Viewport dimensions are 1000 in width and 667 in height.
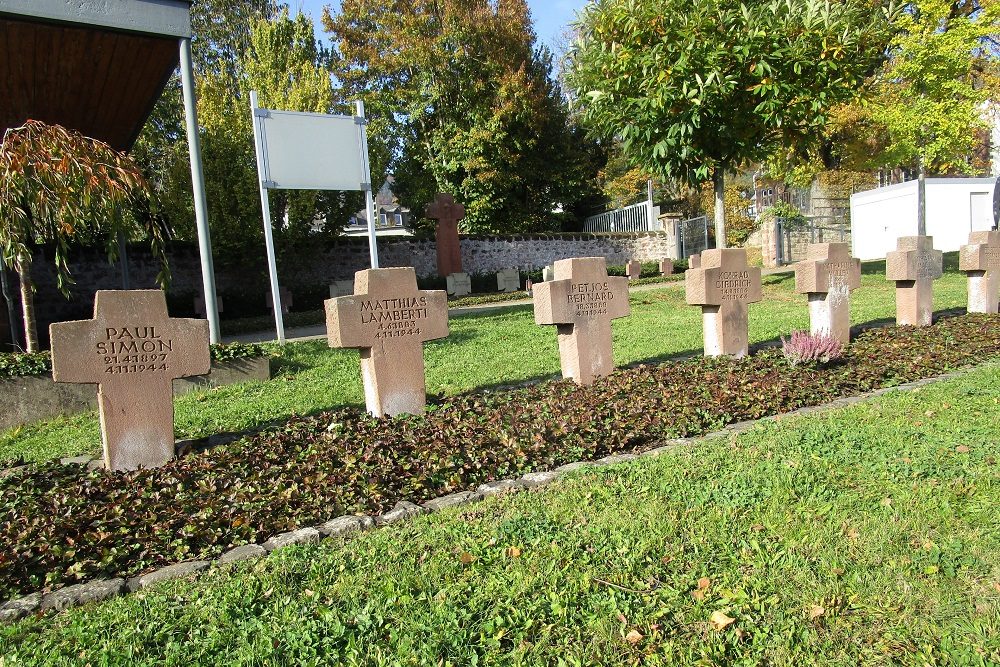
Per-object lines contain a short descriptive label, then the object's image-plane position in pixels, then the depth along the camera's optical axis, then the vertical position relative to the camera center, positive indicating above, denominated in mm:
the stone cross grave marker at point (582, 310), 6496 -324
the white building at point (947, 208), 23062 +1517
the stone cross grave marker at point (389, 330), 5641 -341
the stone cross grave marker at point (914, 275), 8953 -266
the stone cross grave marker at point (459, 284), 20000 +46
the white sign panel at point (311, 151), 10812 +2358
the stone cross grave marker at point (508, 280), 20922 +40
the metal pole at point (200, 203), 8766 +1299
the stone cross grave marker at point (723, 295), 7441 -304
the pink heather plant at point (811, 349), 6695 -874
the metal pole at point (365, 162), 11438 +2201
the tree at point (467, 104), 24062 +6659
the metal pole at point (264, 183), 10578 +1830
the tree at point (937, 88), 16047 +4159
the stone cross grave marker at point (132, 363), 4609 -392
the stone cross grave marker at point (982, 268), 9578 -255
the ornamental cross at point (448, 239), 21656 +1516
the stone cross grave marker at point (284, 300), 17469 -63
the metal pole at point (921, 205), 18556 +1360
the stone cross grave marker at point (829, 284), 8062 -287
